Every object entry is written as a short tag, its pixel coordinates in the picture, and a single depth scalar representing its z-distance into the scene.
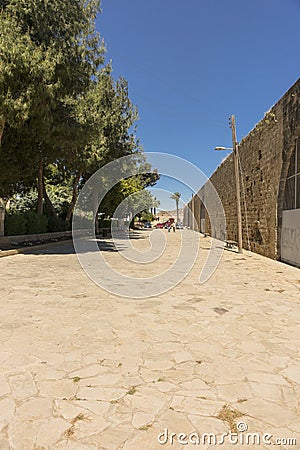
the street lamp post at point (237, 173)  16.76
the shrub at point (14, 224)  16.81
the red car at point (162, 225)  72.30
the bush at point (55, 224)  23.05
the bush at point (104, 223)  35.93
